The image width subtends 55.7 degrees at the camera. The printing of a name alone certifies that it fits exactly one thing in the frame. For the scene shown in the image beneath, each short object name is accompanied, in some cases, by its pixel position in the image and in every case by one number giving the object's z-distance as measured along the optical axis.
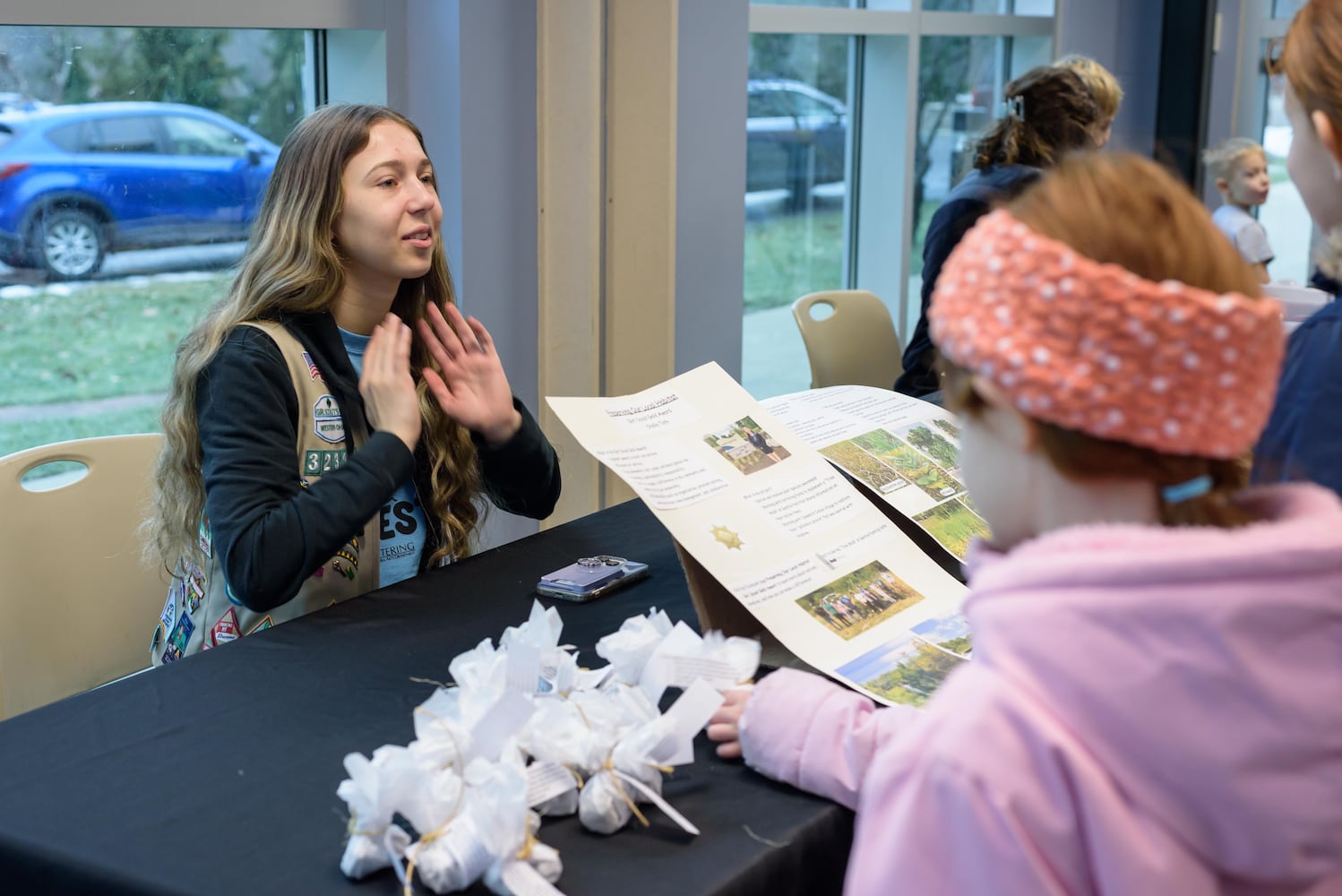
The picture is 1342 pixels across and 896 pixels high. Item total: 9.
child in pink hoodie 0.69
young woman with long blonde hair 1.55
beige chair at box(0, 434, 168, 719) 1.69
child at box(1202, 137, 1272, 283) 4.61
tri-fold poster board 1.30
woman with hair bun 3.23
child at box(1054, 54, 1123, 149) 3.52
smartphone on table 1.52
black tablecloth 0.94
